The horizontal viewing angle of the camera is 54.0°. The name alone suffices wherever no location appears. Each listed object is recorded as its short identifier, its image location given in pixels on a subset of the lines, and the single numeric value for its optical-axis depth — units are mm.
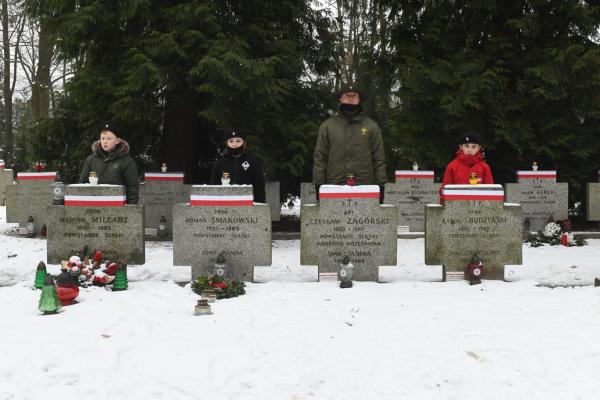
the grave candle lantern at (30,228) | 11836
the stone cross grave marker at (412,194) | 12297
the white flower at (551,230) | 10625
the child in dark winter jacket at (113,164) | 7719
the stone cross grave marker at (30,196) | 12023
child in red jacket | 7629
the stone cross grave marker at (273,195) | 11758
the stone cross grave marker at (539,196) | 11703
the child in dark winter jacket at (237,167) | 8242
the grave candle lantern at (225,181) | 7162
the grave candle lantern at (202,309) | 5496
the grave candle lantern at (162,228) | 11211
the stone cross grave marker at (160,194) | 11383
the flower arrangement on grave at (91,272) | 6638
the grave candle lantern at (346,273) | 6648
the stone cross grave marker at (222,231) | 7000
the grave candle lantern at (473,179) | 7211
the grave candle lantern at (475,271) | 6820
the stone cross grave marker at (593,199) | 12133
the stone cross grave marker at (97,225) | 7277
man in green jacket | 7695
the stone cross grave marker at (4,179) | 20547
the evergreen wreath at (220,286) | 6242
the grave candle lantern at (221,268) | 6738
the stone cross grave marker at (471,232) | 7051
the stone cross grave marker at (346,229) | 7023
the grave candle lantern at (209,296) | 6023
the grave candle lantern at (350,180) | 7158
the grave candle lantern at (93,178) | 7305
